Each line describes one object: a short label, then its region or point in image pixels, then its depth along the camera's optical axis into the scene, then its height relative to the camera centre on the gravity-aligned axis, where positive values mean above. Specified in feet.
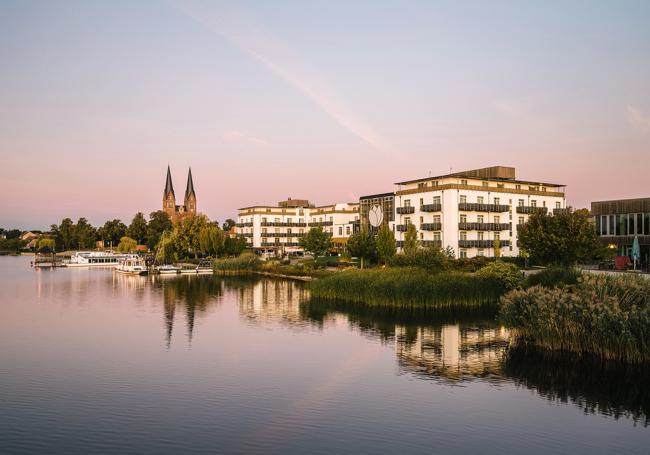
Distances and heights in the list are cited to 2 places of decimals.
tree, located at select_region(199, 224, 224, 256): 309.83 +4.44
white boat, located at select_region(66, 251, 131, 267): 359.66 -8.64
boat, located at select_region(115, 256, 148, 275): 274.36 -10.55
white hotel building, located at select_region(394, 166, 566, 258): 222.07 +16.12
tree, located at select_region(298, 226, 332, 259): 273.54 +2.19
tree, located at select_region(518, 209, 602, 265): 143.43 +1.59
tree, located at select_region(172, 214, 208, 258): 325.21 +7.37
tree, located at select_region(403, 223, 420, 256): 181.71 +2.73
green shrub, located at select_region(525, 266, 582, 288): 112.55 -7.02
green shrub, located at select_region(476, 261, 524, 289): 136.36 -7.55
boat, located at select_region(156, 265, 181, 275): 268.70 -11.75
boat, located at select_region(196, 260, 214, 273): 274.87 -10.78
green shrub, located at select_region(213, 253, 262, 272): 265.54 -8.77
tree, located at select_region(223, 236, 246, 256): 312.71 +0.31
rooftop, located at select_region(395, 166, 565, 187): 246.39 +33.63
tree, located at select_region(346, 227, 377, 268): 204.23 -0.09
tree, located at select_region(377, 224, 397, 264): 190.19 +0.59
